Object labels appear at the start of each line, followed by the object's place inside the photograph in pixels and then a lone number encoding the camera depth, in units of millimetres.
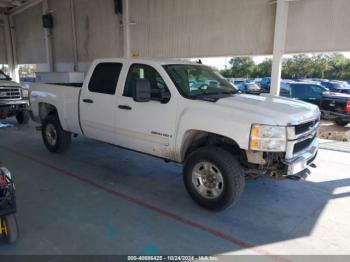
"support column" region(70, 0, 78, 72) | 14312
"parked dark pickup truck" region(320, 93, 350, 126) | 11461
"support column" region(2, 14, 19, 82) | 19406
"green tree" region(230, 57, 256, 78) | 51250
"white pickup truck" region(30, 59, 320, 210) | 3418
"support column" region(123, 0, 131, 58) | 11609
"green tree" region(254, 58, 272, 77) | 48375
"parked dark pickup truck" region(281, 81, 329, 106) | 14795
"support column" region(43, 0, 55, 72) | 15694
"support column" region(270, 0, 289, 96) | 7902
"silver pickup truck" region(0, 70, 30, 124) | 9180
